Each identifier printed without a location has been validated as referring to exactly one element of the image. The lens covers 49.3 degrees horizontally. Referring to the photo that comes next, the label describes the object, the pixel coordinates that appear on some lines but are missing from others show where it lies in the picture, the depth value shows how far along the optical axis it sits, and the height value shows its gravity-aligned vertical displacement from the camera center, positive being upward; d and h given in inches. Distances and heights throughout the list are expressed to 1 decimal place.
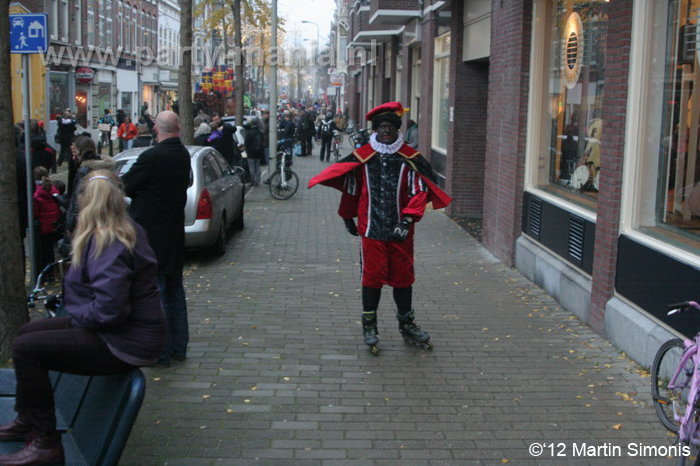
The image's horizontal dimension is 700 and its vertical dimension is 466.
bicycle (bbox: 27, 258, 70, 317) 183.9 -45.5
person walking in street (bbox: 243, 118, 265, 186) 746.2 -22.6
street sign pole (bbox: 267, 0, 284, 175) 783.1 +26.9
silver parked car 385.4 -39.4
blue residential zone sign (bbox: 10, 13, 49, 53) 307.9 +34.7
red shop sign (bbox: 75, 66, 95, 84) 1396.4 +87.4
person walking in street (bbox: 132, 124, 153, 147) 596.4 -11.7
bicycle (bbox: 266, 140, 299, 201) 678.5 -51.0
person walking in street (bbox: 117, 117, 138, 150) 968.9 -11.6
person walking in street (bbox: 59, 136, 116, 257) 237.1 -15.2
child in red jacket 332.8 -38.6
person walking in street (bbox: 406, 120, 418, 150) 702.5 -5.9
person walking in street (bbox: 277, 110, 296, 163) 895.3 -8.3
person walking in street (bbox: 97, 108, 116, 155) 1184.8 -13.0
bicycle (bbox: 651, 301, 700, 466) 163.6 -62.0
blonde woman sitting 149.6 -40.1
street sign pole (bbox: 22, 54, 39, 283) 275.0 -17.0
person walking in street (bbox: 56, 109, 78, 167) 883.4 -13.1
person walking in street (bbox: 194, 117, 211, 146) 675.4 -8.9
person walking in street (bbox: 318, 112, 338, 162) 1068.5 -9.9
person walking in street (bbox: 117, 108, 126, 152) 1219.2 +10.7
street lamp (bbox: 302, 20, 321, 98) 3321.4 +384.9
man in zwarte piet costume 239.8 -20.9
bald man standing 226.7 -25.0
